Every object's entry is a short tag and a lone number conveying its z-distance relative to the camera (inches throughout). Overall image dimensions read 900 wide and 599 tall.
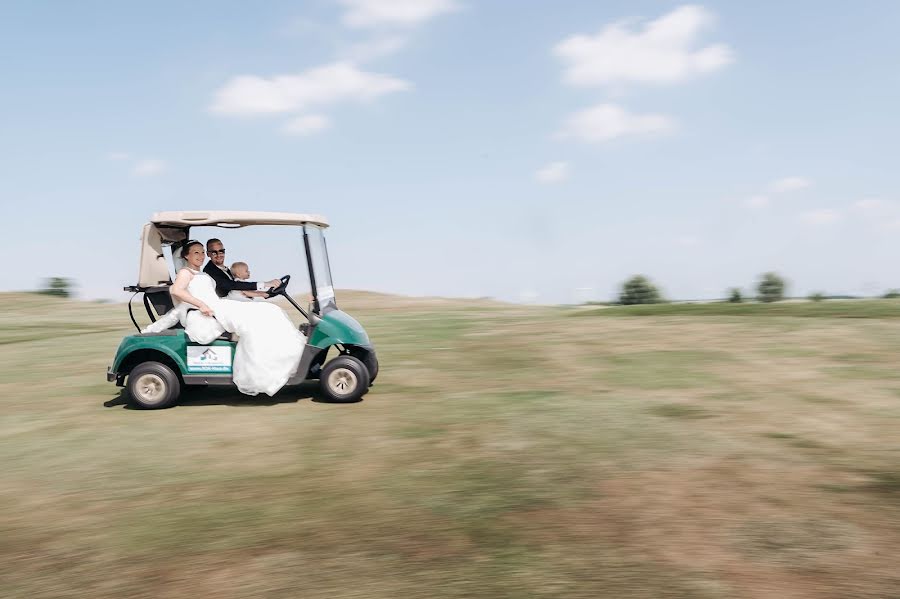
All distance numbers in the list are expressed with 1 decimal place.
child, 305.9
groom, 305.4
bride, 290.7
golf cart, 293.6
